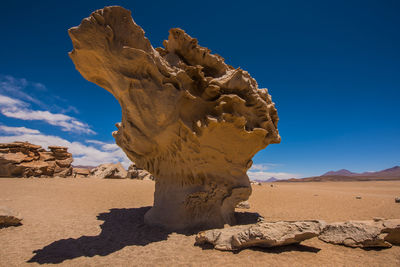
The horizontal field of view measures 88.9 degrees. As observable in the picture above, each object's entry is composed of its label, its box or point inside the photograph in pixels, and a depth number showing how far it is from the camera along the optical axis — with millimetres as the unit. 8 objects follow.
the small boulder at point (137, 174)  22594
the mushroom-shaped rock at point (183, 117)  5567
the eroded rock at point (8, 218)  6332
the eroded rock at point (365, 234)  4852
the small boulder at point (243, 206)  11141
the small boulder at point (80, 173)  24044
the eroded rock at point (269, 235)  4742
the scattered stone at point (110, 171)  22266
